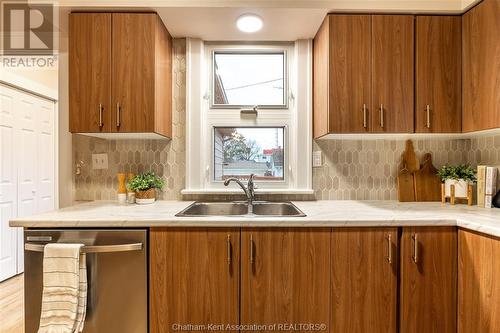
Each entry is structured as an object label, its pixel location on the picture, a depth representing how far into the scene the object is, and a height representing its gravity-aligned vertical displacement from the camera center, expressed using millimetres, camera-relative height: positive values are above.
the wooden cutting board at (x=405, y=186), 2072 -158
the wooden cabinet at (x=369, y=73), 1796 +594
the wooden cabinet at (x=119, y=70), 1788 +617
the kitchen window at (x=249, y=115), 2143 +394
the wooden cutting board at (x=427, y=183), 2059 -136
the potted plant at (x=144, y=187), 1978 -149
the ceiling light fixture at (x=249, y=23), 1844 +970
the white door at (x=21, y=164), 3033 +31
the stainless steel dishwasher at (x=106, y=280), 1466 -600
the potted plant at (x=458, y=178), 1913 -93
